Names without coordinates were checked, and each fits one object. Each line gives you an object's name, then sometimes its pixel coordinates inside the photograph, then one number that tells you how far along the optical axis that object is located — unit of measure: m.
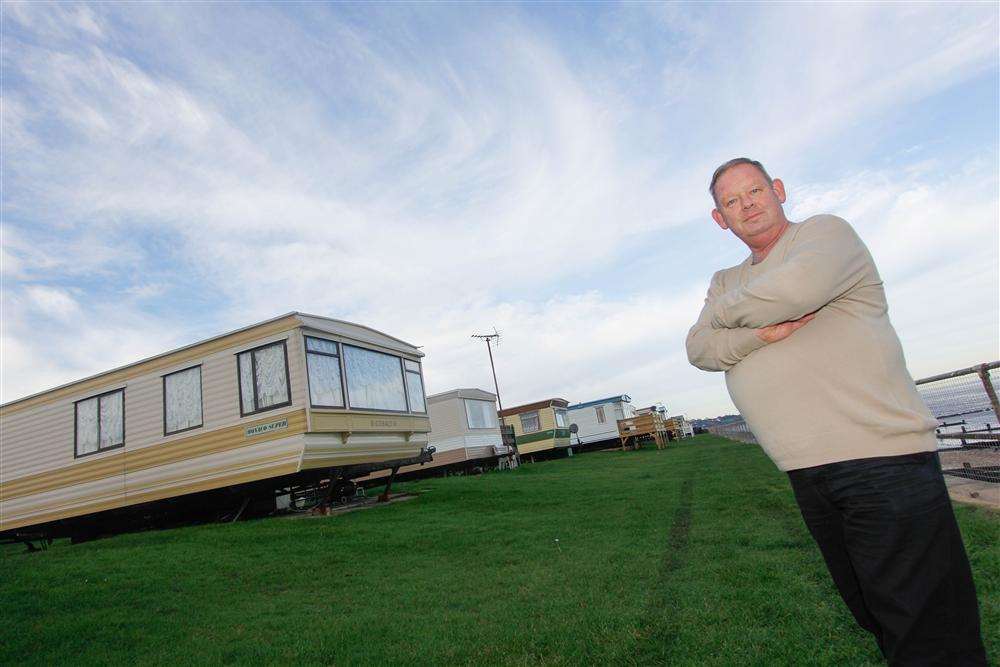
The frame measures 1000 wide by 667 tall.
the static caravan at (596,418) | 39.09
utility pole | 45.22
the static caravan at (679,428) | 36.86
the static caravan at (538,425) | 33.72
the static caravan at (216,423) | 11.65
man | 1.54
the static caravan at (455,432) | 24.56
